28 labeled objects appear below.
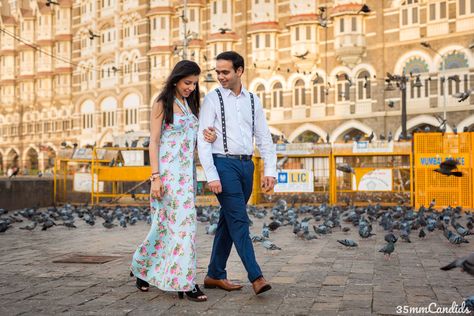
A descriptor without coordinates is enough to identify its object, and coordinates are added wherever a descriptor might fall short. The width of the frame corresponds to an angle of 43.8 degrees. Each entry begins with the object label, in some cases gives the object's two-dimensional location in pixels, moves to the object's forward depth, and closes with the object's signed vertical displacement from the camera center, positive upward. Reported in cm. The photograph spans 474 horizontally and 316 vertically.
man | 469 +2
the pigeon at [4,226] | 1031 -111
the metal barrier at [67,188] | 1803 -81
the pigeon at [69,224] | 1092 -114
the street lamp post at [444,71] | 2812 +432
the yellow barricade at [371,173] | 1527 -36
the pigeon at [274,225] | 1000 -110
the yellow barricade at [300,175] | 1584 -39
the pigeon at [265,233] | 857 -105
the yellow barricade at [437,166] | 1410 -24
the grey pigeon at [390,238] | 720 -97
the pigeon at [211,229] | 954 -111
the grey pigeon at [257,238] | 803 -108
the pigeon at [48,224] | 1077 -113
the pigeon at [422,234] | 888 -113
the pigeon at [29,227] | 1063 -116
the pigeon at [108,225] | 1091 -116
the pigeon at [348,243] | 773 -109
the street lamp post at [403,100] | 2370 +237
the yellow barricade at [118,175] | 1648 -37
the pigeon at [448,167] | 723 -10
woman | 462 -26
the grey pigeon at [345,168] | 1520 -21
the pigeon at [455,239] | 802 -110
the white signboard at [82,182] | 1786 -60
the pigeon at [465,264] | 353 -63
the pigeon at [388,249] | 686 -105
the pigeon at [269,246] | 745 -108
